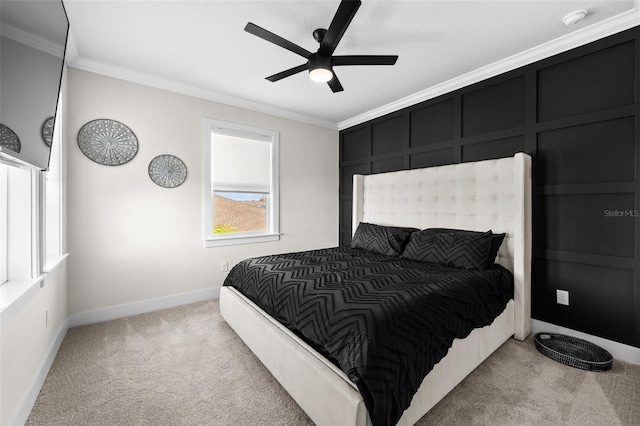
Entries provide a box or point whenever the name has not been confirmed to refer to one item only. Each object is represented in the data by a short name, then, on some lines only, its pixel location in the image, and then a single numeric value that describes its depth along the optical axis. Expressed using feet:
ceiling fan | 5.54
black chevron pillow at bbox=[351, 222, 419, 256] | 10.08
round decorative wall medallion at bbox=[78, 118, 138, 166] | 8.86
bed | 4.66
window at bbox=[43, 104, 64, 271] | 7.66
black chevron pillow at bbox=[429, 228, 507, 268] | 7.97
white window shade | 11.74
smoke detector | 6.74
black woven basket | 6.39
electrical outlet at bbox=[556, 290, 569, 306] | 7.96
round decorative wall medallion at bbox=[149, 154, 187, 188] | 10.07
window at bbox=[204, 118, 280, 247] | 11.41
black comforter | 4.24
